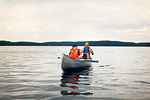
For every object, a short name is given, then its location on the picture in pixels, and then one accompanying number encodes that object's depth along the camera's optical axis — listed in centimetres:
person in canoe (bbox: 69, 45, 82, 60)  1655
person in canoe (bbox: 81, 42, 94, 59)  1794
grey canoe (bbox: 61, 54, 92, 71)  1490
